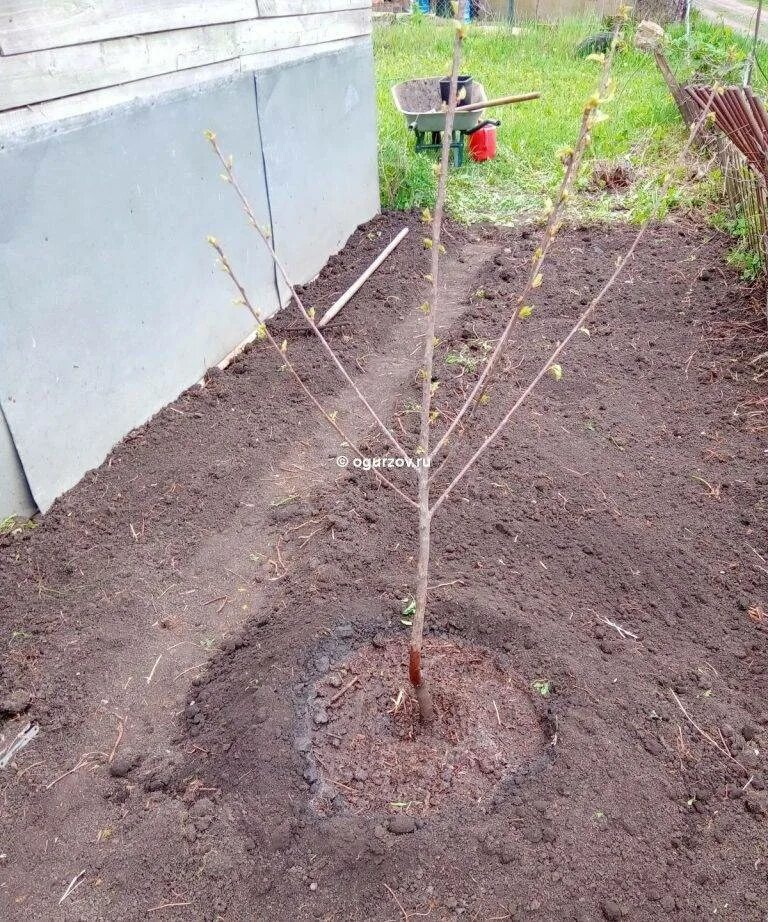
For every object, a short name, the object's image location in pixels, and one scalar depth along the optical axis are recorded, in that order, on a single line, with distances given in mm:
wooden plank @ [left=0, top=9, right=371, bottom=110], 2809
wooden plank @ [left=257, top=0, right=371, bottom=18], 4578
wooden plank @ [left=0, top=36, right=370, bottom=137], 2816
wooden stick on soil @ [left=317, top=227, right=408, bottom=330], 5016
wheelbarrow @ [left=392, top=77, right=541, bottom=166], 7539
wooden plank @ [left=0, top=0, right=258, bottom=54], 2729
